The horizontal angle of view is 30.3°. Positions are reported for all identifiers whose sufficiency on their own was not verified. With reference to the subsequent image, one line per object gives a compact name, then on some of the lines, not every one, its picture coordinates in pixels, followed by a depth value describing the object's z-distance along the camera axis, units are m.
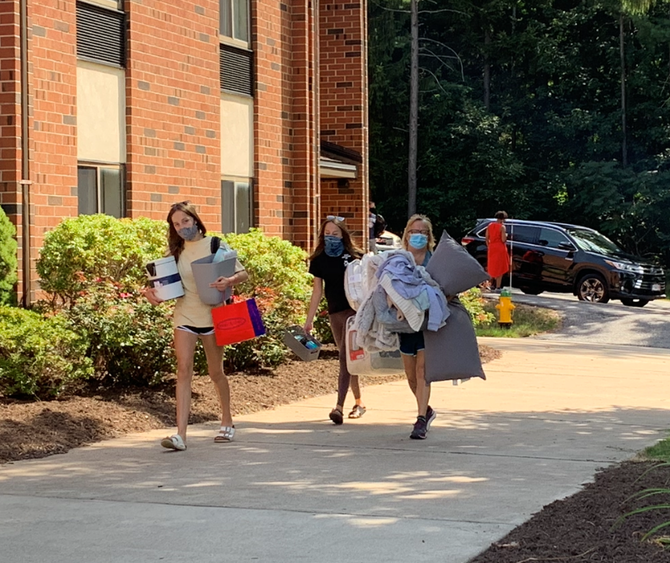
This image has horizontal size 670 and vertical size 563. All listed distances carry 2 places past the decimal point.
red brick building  12.20
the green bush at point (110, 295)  10.75
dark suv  26.27
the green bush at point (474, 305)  17.19
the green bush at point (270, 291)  12.63
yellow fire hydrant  20.67
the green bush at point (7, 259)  11.12
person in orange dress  25.81
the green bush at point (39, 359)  9.83
